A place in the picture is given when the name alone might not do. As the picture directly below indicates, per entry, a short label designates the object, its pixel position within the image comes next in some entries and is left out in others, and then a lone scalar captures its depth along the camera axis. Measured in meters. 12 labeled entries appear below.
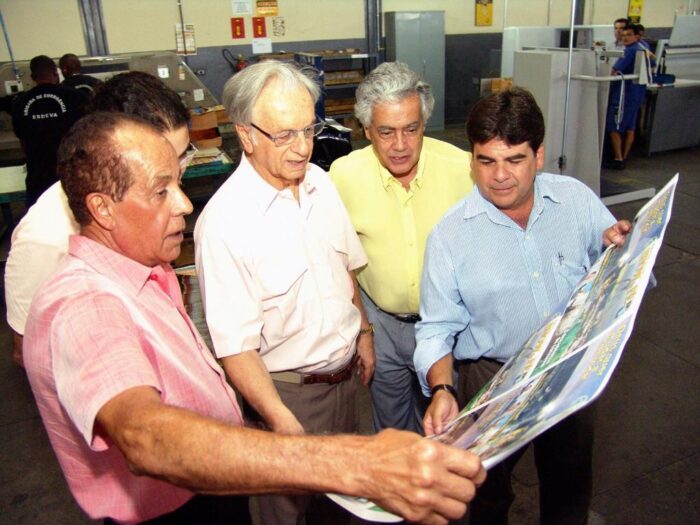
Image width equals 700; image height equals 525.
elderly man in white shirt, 1.41
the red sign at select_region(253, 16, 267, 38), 7.98
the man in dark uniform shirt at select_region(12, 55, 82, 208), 3.94
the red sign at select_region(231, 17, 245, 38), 7.91
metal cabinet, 8.29
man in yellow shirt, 1.86
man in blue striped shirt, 1.47
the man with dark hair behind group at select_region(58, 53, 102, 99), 5.04
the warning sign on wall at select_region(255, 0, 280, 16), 7.94
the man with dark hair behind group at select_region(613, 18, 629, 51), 7.05
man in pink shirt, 0.69
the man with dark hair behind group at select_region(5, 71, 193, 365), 1.48
